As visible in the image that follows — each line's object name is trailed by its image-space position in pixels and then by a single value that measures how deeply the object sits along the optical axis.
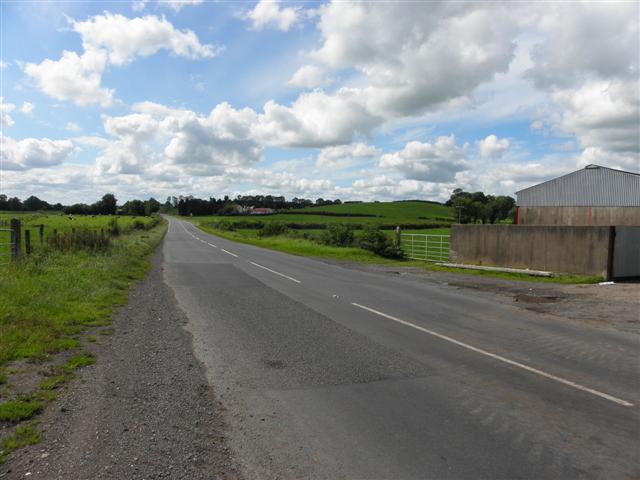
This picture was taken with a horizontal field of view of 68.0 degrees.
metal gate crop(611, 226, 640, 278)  17.22
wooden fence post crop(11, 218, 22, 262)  15.68
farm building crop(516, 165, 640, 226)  26.64
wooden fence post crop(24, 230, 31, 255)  16.91
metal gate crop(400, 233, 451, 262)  28.13
